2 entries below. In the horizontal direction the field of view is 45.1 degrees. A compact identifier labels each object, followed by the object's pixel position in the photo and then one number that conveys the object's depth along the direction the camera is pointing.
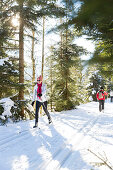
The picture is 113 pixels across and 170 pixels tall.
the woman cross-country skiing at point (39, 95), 6.19
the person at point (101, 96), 11.90
